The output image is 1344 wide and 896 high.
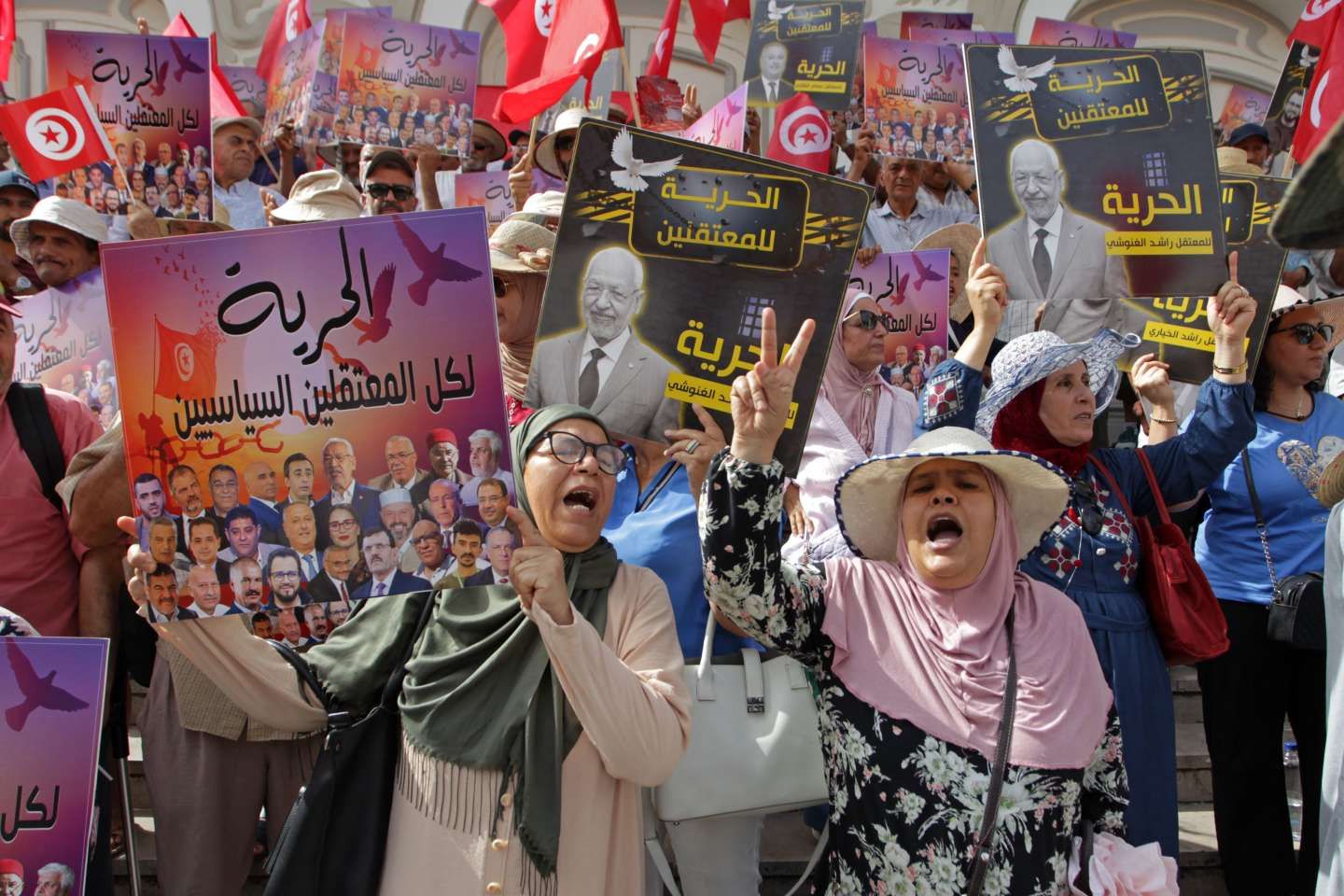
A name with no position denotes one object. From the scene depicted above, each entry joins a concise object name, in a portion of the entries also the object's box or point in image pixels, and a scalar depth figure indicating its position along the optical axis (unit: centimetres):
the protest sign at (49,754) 234
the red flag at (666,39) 769
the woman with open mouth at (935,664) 247
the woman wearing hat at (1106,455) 324
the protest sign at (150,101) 516
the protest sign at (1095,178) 371
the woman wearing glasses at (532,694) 233
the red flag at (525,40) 680
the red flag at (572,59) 591
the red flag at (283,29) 795
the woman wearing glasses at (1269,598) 382
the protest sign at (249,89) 917
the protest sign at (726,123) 532
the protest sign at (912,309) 499
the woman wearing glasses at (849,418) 366
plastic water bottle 435
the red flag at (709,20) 845
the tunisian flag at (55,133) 484
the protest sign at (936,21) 944
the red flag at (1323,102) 587
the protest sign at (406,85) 640
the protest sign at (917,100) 643
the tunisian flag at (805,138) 658
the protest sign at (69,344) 382
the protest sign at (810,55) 728
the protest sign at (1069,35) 853
